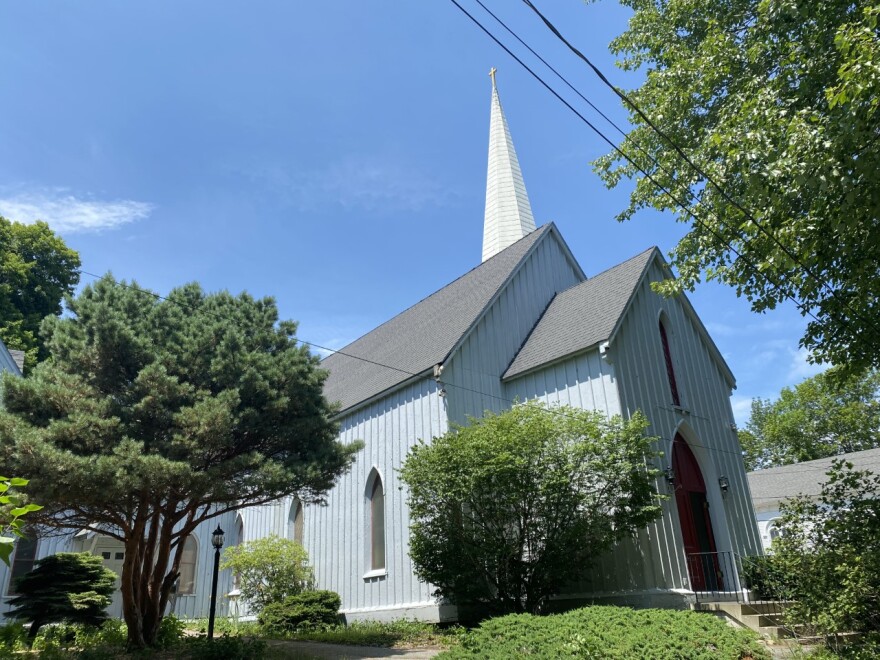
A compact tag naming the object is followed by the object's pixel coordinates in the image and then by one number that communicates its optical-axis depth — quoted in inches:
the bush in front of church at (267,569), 732.0
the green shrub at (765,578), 462.6
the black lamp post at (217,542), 530.5
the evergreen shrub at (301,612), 634.2
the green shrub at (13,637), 488.7
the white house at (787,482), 1219.2
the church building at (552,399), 597.9
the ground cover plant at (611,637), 319.3
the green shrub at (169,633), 480.7
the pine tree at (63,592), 555.5
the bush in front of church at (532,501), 500.4
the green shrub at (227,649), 390.6
